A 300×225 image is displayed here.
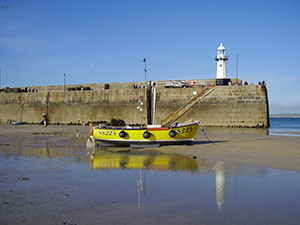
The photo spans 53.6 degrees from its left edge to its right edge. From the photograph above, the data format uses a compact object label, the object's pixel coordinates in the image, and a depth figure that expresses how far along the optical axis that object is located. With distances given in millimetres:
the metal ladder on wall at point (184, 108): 27983
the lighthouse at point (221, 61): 35406
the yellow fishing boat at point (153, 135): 13367
